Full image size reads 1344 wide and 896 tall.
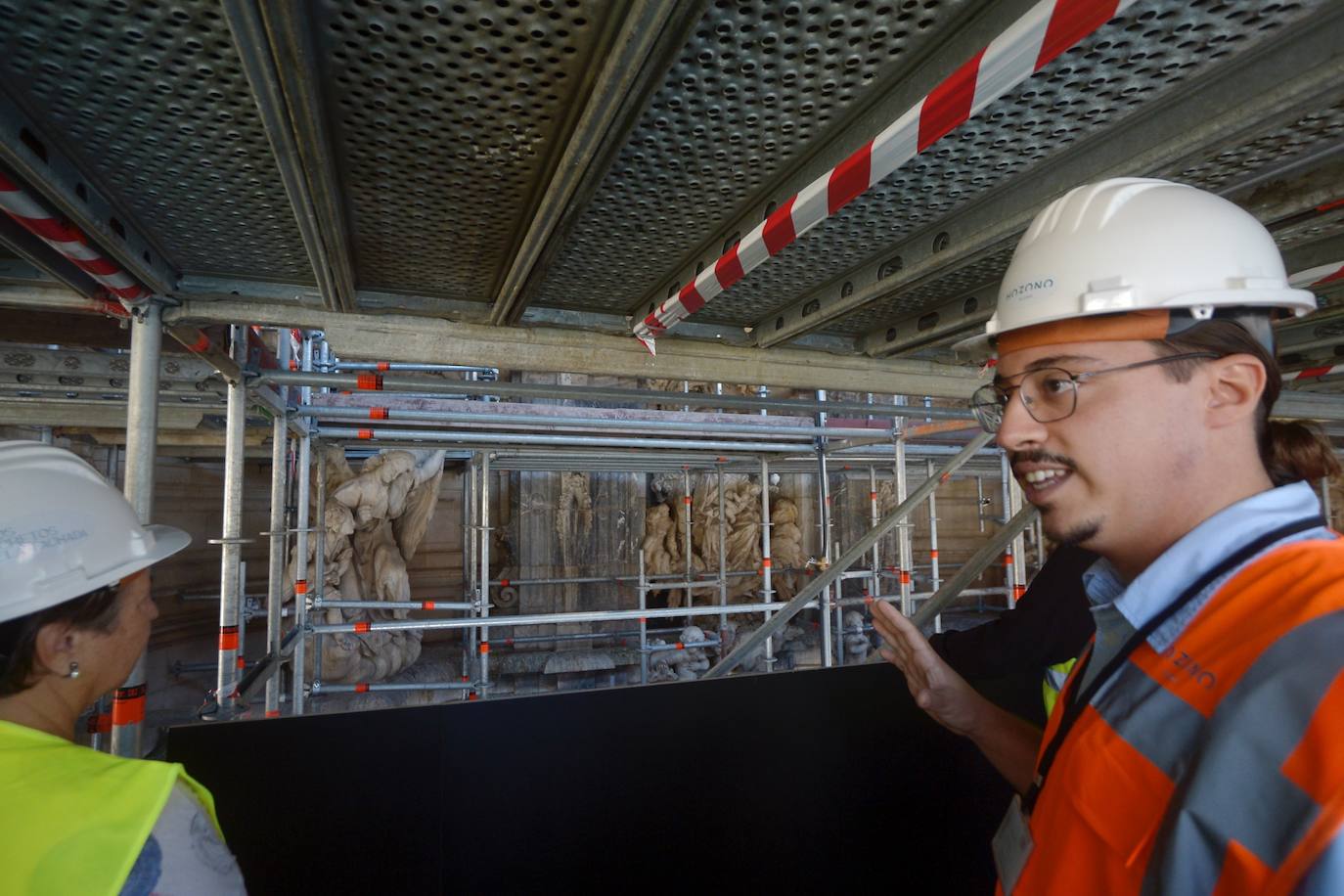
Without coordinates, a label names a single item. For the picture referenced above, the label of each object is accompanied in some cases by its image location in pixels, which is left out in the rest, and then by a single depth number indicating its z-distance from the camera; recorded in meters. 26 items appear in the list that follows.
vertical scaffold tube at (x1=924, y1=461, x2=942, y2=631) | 6.27
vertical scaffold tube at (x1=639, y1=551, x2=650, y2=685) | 6.64
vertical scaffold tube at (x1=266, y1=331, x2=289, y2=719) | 3.44
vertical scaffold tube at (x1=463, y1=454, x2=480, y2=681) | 6.05
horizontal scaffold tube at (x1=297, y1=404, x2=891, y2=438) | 3.98
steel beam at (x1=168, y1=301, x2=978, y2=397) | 2.09
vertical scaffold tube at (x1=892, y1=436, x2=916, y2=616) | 5.04
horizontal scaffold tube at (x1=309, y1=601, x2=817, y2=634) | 4.59
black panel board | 1.51
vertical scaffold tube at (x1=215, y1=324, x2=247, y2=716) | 2.60
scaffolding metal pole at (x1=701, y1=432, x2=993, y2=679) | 2.94
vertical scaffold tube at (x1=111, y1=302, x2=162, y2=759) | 1.89
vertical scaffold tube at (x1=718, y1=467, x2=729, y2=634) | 7.23
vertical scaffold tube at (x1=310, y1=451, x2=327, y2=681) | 5.17
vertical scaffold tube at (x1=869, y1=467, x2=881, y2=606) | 6.89
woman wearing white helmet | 0.74
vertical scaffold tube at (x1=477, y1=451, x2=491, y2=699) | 5.39
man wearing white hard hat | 0.56
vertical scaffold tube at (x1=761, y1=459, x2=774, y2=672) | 6.34
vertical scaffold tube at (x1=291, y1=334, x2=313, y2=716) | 4.41
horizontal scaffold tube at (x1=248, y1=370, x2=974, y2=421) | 2.82
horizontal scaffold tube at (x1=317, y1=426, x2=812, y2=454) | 4.54
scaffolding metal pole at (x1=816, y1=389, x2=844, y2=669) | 5.26
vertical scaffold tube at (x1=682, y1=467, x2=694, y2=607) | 7.00
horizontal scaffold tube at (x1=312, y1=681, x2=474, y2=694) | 5.18
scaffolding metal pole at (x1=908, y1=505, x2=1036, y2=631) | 2.53
